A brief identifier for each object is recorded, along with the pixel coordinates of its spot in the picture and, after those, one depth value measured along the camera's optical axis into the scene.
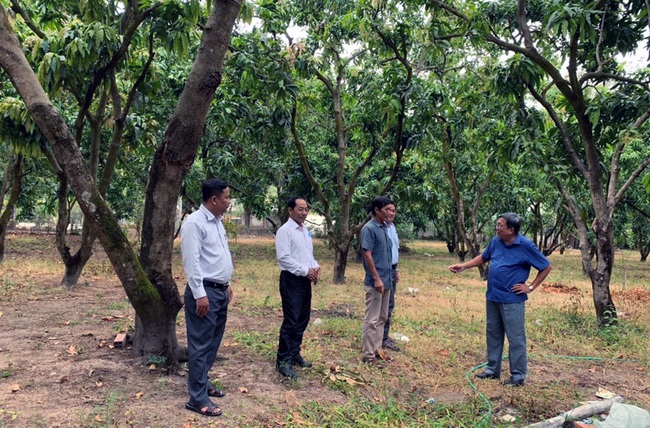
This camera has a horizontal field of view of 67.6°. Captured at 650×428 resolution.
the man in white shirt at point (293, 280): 4.61
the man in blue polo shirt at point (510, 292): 4.73
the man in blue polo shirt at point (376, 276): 5.22
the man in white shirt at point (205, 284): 3.60
